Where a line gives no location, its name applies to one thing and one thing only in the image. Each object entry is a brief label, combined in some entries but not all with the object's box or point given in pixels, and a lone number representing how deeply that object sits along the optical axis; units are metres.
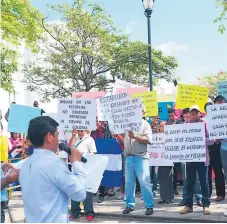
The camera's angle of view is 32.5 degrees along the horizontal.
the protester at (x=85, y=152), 6.65
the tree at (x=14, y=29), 12.76
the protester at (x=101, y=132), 9.16
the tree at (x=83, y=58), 23.47
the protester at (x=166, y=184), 7.58
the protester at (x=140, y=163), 6.56
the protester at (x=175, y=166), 8.10
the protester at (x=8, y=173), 2.91
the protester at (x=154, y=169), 8.55
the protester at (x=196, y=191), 6.75
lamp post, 11.34
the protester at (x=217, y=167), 7.60
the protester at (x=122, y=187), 8.56
